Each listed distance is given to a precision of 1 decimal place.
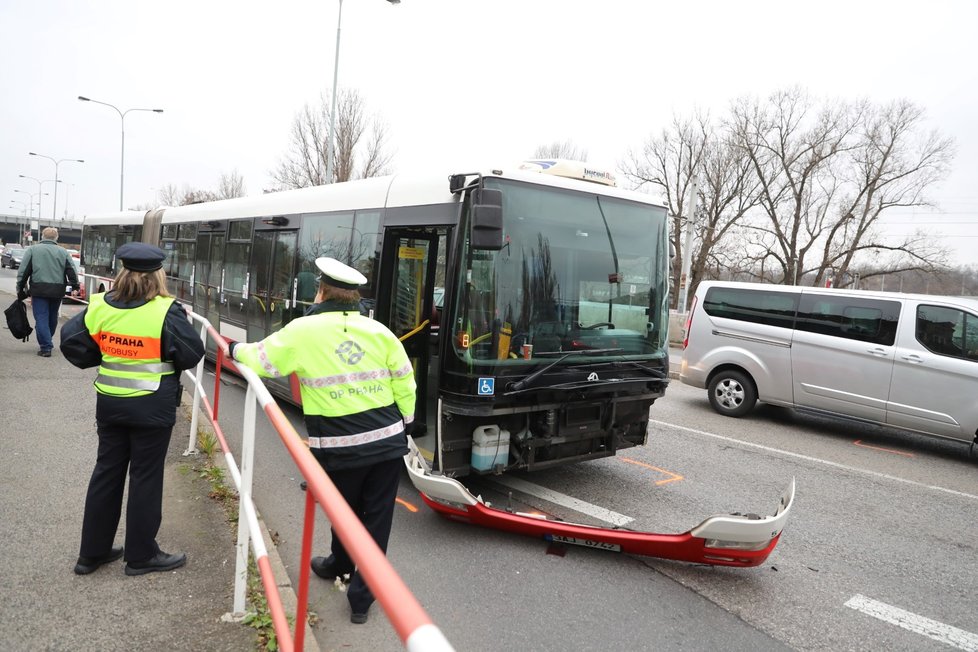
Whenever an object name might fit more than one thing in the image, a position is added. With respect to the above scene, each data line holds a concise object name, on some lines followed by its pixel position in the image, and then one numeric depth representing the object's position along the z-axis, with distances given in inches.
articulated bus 187.3
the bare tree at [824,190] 1353.3
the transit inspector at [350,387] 124.4
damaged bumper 151.2
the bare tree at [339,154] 1249.4
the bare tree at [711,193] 1470.2
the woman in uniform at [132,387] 129.4
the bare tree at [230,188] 2106.7
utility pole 810.2
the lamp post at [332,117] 806.5
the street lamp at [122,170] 1412.6
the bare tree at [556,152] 1465.3
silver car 297.9
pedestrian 357.7
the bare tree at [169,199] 2672.2
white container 192.5
